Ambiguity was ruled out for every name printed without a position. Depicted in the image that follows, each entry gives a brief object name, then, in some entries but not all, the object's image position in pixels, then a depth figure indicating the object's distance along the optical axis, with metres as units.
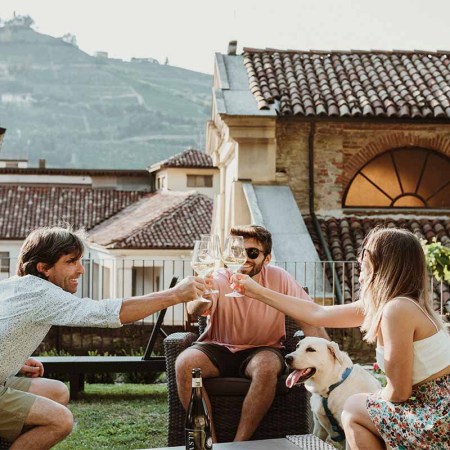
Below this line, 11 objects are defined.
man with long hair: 3.36
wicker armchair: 4.38
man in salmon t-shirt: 4.27
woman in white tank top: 3.02
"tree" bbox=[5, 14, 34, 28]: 163.00
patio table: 3.25
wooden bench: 6.83
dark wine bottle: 3.06
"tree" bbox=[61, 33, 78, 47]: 159.75
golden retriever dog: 4.05
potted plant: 8.59
